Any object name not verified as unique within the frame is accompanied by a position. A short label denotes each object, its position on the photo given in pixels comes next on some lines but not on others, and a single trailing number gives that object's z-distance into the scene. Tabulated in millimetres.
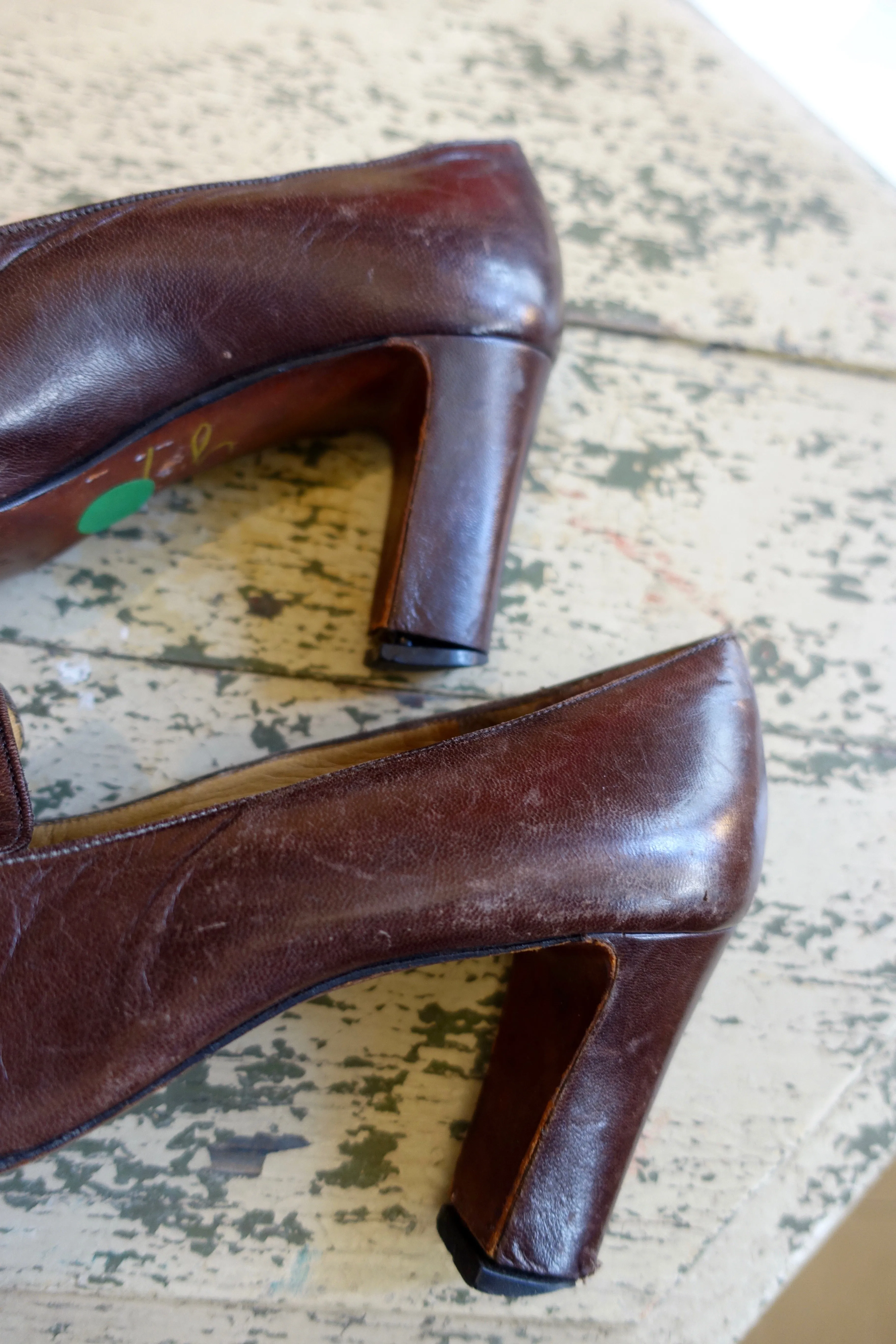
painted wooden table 526
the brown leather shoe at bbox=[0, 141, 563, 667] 495
